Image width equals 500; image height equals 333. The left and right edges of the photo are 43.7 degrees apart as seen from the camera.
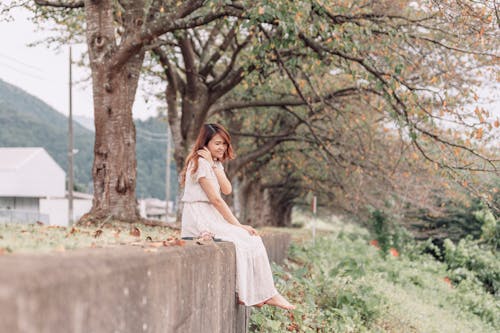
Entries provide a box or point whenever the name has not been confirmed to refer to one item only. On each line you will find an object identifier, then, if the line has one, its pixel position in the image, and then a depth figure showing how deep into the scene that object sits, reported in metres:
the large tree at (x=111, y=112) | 10.24
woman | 5.45
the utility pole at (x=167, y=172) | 38.50
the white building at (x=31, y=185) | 53.69
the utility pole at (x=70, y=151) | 25.98
